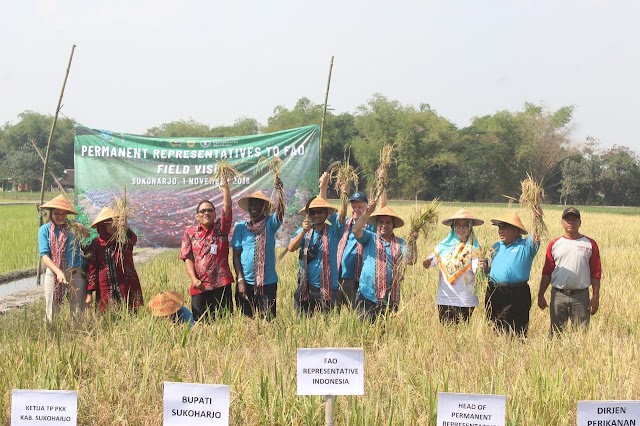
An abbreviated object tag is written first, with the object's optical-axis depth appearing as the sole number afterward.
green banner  10.98
